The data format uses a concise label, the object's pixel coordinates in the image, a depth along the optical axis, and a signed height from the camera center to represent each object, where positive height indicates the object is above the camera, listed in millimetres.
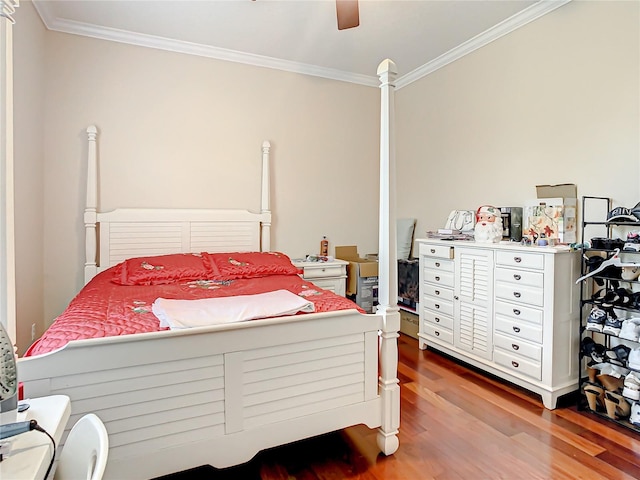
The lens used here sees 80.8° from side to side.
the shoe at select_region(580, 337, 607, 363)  2278 -699
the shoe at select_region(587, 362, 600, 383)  2316 -843
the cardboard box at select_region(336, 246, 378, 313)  3871 -501
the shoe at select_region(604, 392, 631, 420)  2137 -970
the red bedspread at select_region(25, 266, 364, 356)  1528 -378
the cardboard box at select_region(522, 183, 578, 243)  2572 +162
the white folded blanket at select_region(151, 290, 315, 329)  1601 -351
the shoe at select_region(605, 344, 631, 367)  2154 -688
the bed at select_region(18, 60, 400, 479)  1398 -610
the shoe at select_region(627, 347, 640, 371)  2055 -679
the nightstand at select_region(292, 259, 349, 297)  3625 -382
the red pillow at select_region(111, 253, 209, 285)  2713 -275
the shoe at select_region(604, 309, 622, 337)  2152 -513
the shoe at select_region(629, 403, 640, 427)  2053 -981
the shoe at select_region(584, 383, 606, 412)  2248 -963
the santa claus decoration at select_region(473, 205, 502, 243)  2852 +82
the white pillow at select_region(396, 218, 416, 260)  4137 -52
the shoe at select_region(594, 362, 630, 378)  2238 -810
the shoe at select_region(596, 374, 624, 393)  2201 -866
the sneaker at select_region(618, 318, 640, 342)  2074 -520
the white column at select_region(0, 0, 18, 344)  1188 +206
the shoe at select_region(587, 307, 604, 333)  2239 -500
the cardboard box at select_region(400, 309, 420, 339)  3649 -876
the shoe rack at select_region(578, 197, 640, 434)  2107 -488
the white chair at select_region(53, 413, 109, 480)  837 -505
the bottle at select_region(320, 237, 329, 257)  4059 -144
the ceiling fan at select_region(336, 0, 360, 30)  1984 +1202
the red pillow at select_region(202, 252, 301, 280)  3000 -254
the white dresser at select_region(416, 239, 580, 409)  2346 -531
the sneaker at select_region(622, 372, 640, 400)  2051 -827
